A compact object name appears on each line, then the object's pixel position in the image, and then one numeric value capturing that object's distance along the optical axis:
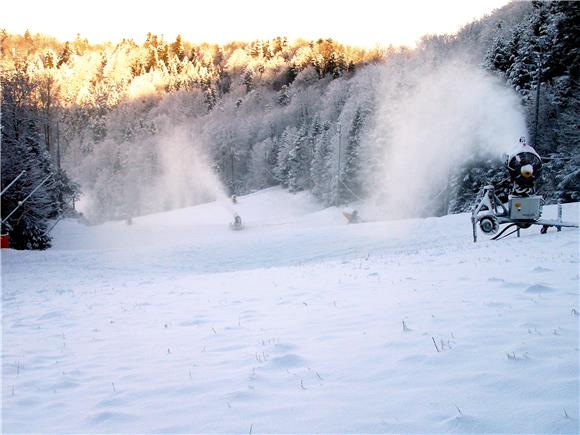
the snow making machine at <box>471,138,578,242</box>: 14.99
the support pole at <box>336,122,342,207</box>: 58.84
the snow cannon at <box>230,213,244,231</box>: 37.88
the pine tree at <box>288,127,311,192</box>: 71.75
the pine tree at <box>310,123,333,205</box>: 64.81
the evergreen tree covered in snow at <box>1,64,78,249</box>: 32.19
